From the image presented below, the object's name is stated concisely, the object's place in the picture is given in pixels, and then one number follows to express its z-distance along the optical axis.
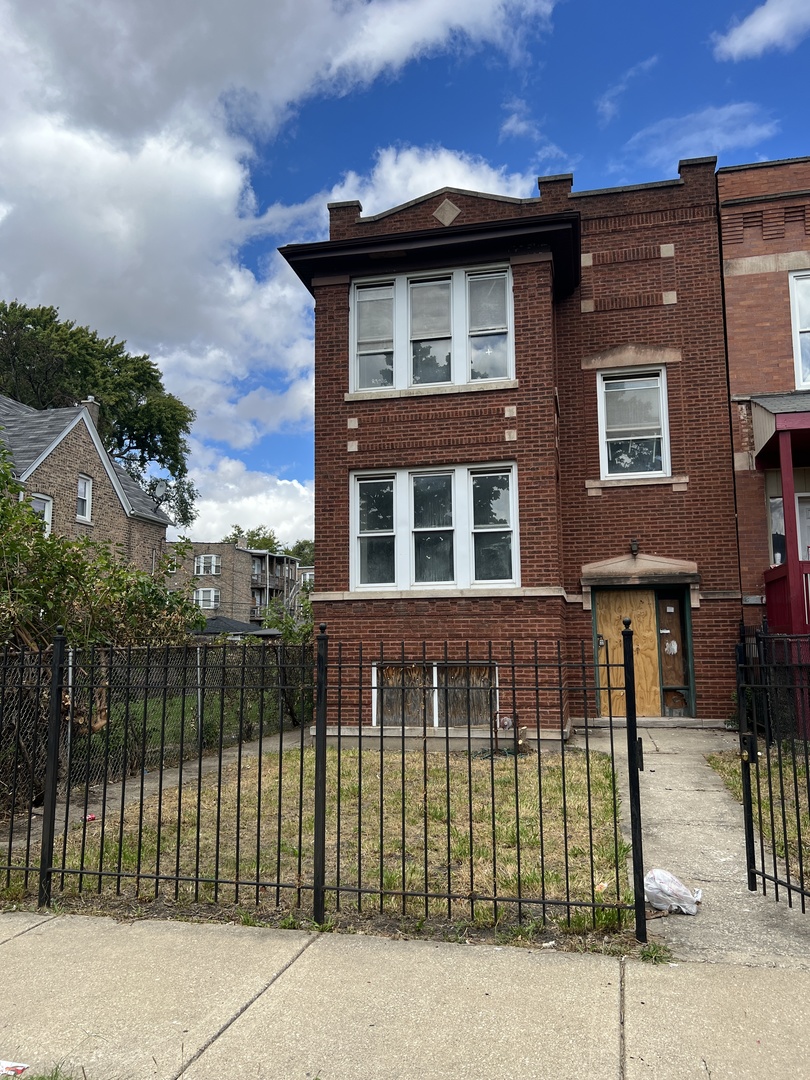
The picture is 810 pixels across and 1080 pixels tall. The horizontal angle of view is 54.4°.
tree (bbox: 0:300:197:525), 41.31
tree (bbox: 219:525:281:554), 84.25
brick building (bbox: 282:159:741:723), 11.94
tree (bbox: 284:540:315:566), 95.25
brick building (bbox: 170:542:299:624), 60.97
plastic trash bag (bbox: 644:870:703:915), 4.85
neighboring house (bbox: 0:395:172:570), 24.80
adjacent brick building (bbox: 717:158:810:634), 12.39
